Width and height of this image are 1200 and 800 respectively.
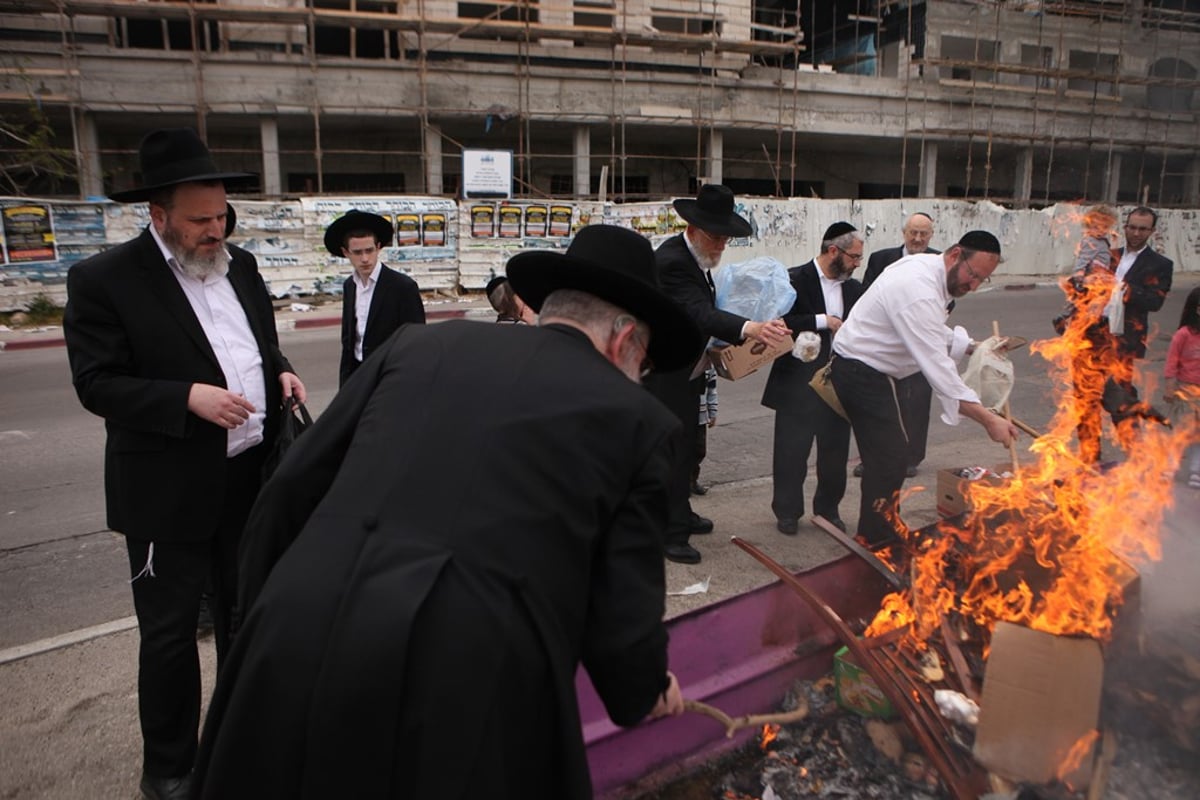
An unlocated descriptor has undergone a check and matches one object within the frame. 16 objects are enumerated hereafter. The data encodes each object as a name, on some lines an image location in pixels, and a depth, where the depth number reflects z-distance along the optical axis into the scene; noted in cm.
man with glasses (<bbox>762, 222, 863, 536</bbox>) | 541
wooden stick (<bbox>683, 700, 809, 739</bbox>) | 247
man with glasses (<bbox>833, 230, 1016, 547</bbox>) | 422
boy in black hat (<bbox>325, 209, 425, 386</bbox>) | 523
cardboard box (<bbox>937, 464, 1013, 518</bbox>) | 480
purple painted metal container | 269
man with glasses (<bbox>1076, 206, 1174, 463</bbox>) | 666
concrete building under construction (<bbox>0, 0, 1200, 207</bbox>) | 2042
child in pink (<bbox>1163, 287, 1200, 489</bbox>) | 620
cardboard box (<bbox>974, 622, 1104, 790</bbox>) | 266
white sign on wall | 1773
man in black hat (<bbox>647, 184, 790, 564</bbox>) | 475
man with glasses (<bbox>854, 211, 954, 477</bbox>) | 509
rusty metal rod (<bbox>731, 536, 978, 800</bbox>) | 258
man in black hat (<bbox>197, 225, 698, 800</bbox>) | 154
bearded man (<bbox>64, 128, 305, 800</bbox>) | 262
